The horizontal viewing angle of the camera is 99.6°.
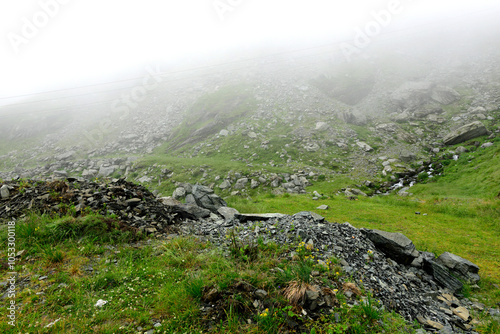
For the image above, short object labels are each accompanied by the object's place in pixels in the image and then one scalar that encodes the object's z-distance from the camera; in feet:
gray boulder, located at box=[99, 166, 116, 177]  120.06
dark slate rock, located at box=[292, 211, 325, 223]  32.46
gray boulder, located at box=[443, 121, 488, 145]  100.99
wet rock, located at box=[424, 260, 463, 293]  27.34
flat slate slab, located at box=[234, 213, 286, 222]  37.06
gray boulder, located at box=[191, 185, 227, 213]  49.87
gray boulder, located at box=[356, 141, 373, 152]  111.24
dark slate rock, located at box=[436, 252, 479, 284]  28.94
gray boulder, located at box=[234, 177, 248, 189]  90.76
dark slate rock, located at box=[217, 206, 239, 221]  43.00
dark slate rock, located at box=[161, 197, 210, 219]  37.40
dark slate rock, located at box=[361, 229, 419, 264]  29.60
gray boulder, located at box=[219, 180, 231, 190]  91.13
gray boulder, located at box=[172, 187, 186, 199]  75.36
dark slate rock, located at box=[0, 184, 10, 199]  33.00
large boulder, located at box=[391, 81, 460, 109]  140.87
